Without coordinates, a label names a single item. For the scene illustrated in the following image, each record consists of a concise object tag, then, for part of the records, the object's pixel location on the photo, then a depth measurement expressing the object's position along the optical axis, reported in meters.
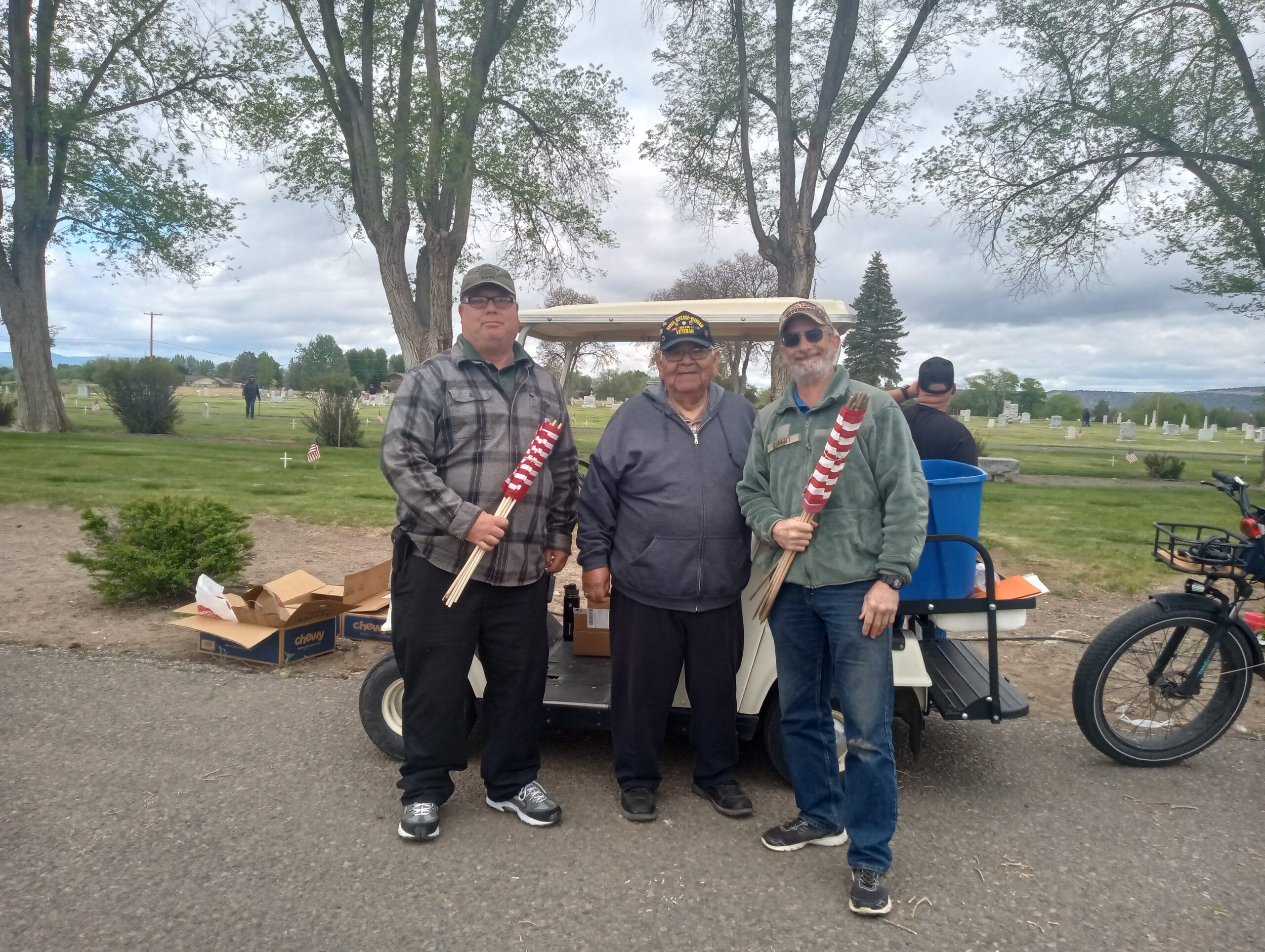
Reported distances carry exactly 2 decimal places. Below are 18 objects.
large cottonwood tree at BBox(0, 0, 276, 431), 20.81
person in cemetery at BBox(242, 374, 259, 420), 39.56
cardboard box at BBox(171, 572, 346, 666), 5.02
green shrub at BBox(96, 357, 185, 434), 25.53
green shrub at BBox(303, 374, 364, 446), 23.25
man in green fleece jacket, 2.86
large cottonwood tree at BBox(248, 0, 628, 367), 14.88
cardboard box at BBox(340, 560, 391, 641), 5.30
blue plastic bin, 3.41
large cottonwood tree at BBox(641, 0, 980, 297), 15.28
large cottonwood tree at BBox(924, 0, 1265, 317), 15.16
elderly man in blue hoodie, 3.30
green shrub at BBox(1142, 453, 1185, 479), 21.25
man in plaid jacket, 3.24
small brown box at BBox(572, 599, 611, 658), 4.19
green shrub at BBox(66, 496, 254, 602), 6.32
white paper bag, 5.04
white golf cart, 3.46
